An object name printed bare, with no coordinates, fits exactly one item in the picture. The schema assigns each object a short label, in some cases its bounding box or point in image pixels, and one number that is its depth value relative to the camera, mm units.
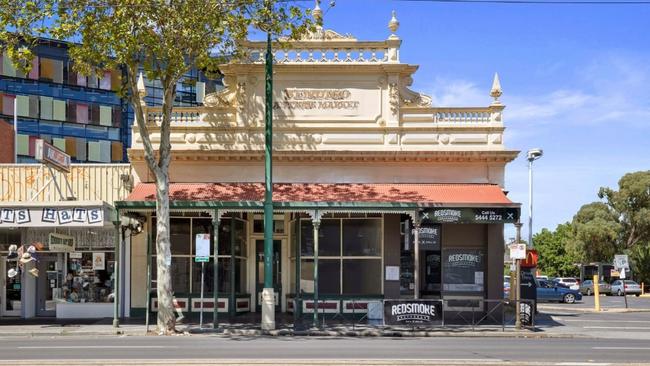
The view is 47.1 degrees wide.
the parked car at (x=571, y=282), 58369
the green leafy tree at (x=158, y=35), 19109
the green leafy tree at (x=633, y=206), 66375
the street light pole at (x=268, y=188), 21594
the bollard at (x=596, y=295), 33594
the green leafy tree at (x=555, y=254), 88938
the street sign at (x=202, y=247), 20984
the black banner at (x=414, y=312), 22094
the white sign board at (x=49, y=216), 22453
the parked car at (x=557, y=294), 42219
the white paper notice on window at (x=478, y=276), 25031
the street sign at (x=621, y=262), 34781
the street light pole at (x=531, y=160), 38250
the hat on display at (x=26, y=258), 23109
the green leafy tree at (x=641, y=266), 65812
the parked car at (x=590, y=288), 58781
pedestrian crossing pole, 22141
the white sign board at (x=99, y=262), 25750
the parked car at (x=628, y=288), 57822
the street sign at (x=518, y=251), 22391
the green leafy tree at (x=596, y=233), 66688
